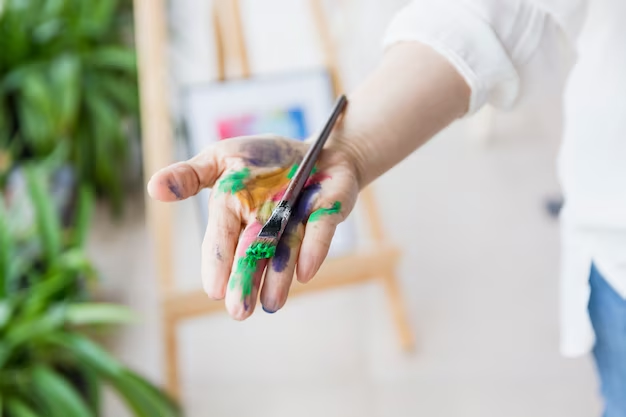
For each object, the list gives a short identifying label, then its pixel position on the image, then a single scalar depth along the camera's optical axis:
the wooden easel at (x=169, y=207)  1.16
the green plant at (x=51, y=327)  1.09
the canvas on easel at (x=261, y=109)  1.20
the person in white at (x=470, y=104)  0.52
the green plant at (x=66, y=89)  1.54
